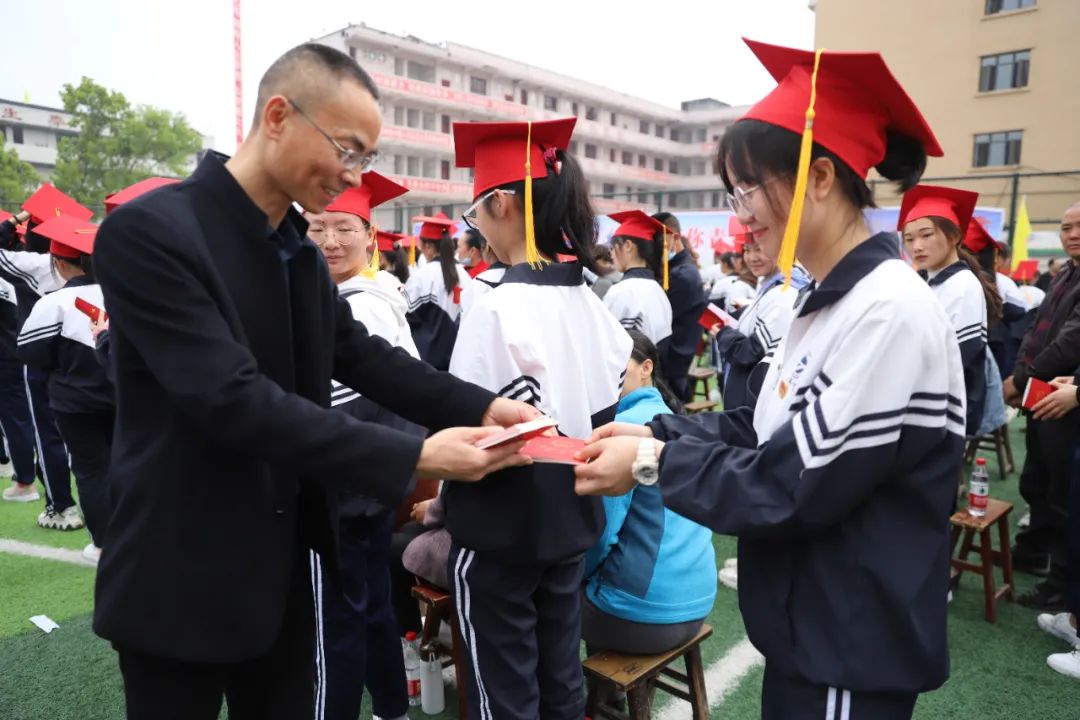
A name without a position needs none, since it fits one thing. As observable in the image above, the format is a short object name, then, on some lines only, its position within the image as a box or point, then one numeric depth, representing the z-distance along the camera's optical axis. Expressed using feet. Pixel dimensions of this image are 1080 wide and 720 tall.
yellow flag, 34.45
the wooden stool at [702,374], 26.48
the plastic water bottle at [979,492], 13.08
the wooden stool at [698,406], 21.41
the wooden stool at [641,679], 8.19
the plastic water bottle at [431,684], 9.76
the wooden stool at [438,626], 8.91
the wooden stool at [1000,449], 20.30
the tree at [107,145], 101.09
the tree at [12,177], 88.07
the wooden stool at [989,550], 12.53
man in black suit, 4.43
